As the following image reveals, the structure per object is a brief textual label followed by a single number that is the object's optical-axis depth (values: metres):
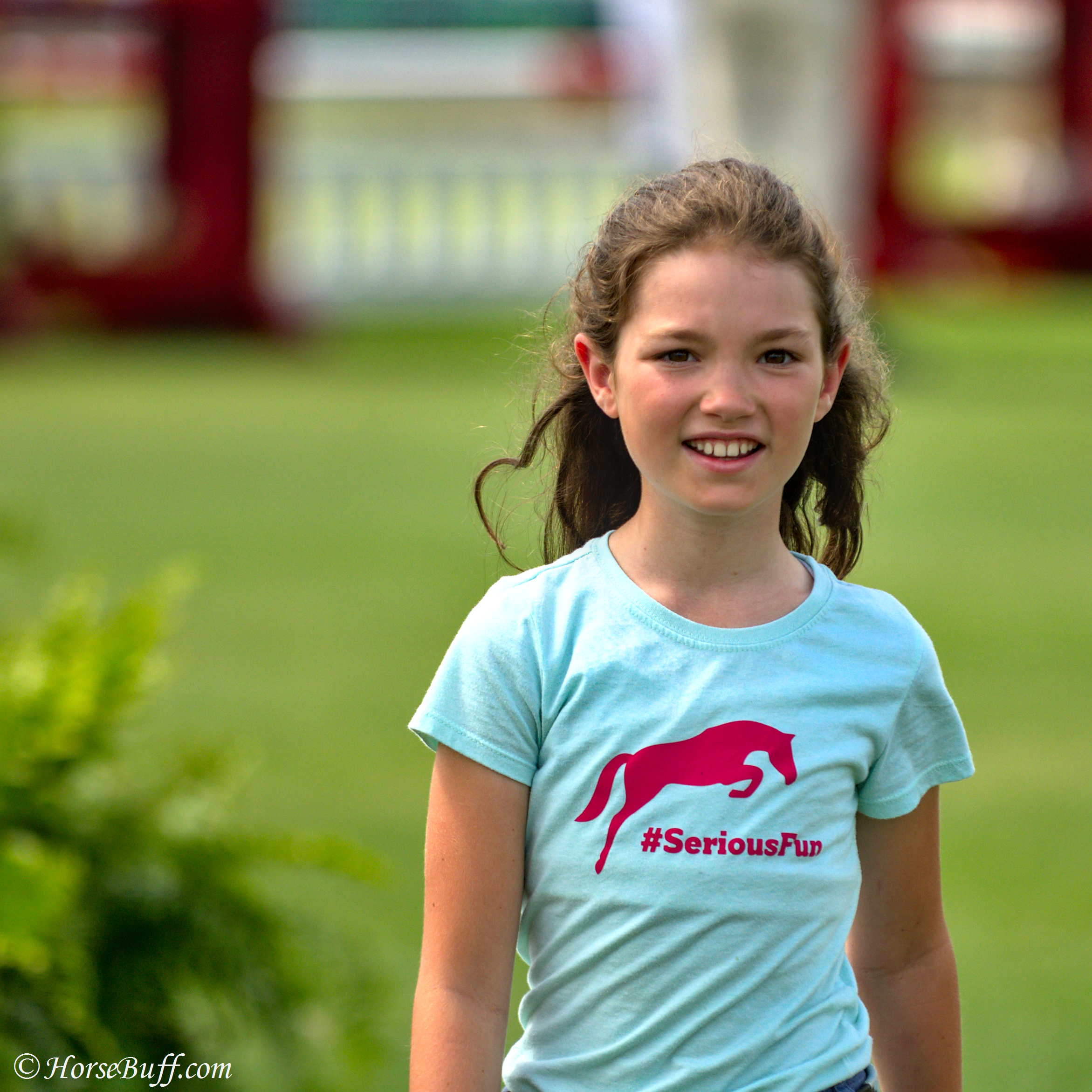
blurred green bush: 7.49
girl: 6.97
